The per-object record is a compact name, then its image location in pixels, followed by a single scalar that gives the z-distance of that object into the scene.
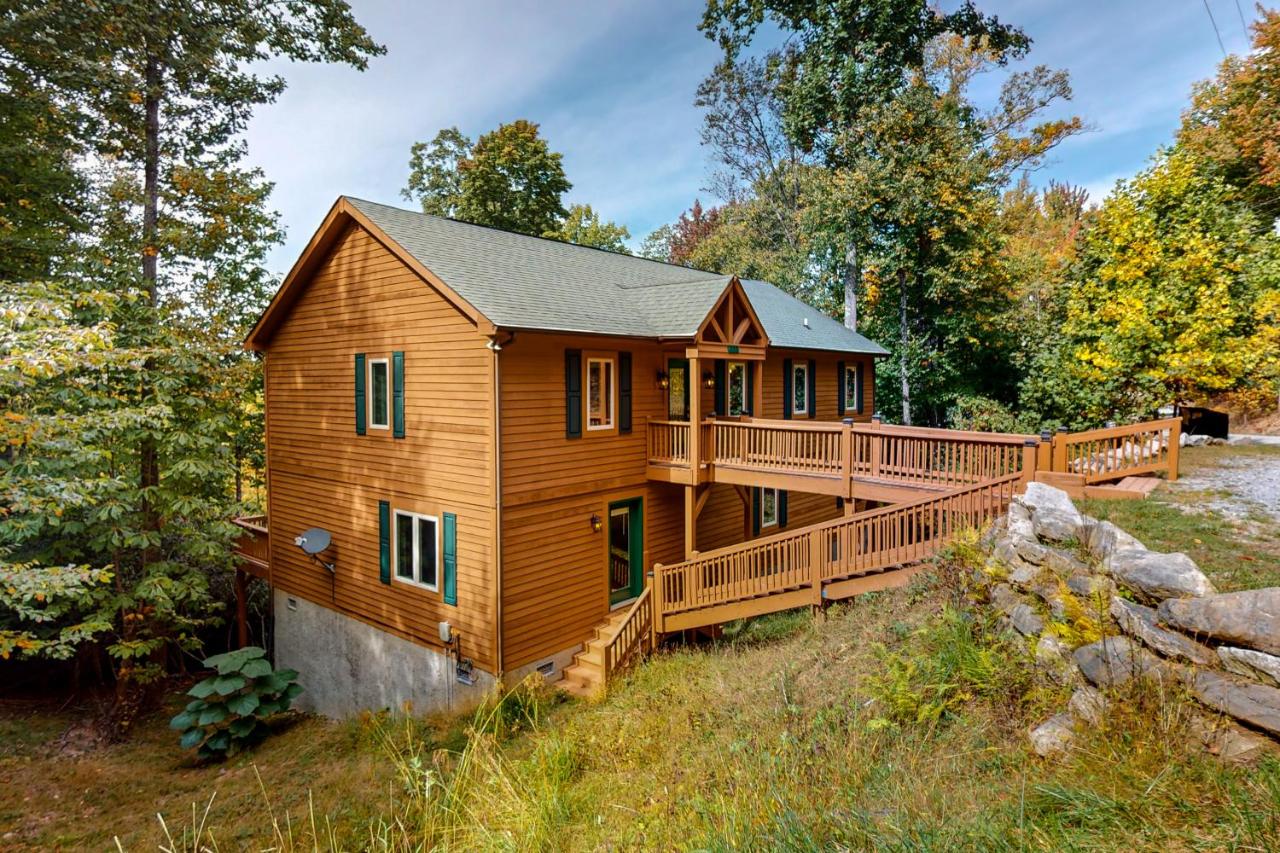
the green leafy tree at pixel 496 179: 30.11
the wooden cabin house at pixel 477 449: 10.55
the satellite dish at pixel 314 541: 12.19
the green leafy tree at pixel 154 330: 10.43
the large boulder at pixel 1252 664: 3.83
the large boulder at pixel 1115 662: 4.36
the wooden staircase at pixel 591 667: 10.48
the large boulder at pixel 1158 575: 4.59
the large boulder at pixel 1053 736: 4.31
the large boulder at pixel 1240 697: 3.65
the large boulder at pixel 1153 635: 4.24
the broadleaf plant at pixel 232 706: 10.45
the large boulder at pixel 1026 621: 5.48
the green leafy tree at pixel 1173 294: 13.14
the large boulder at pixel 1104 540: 5.55
